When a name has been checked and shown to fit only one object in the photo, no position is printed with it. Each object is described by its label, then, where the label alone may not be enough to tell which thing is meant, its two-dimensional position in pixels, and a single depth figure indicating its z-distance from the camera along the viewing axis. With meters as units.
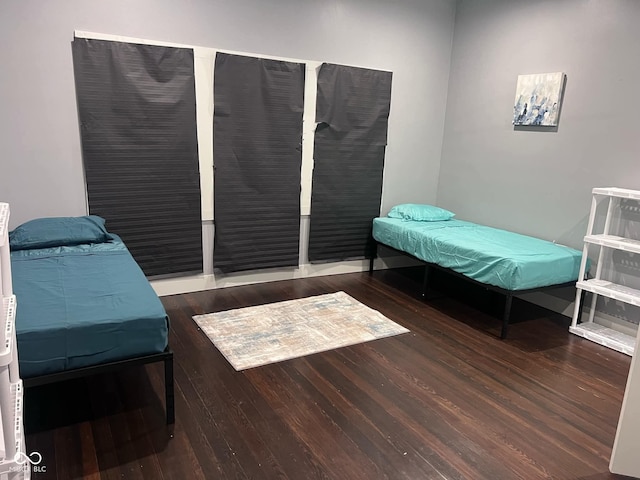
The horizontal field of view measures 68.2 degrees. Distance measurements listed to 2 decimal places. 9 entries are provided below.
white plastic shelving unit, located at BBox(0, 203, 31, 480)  1.03
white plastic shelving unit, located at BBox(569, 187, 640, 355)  3.23
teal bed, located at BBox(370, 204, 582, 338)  3.37
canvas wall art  3.85
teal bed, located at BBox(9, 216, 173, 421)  1.97
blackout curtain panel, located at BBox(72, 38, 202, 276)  3.40
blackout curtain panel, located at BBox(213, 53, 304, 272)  3.88
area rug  3.04
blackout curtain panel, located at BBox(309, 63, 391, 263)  4.33
